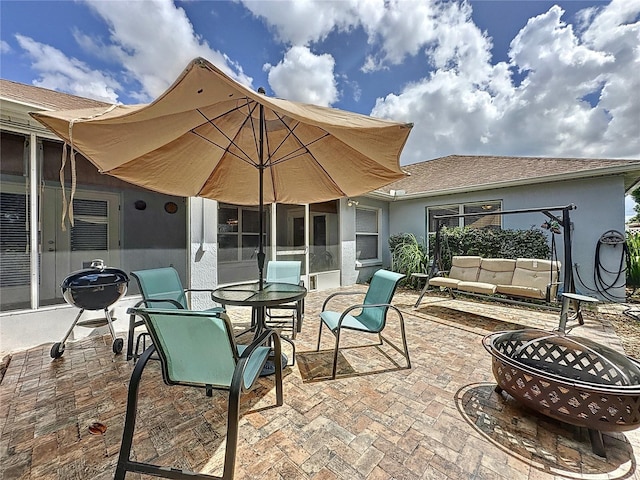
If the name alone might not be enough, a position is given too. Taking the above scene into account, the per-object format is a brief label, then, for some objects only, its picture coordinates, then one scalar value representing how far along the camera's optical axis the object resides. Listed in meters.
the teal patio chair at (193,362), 1.43
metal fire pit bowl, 1.70
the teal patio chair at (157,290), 3.15
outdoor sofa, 4.77
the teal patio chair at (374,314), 2.94
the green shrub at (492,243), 6.68
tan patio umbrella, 1.62
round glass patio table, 2.59
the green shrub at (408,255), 8.03
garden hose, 5.86
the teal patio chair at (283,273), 4.36
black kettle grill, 3.18
